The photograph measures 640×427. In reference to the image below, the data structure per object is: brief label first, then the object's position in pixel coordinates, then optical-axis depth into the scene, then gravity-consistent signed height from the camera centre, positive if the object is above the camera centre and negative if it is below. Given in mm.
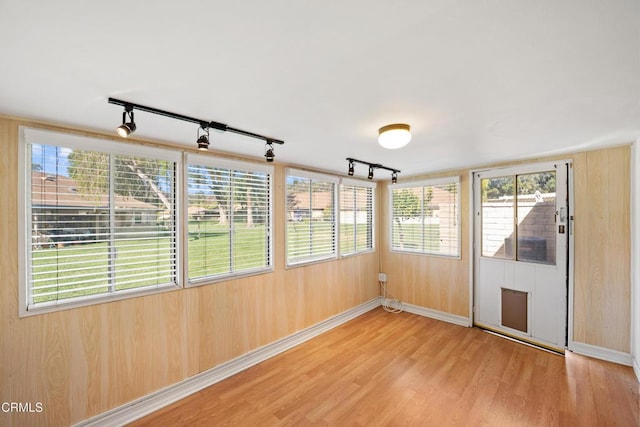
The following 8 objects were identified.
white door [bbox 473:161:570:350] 2914 -476
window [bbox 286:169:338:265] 3305 -28
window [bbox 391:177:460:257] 3801 -53
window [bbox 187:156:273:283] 2486 -32
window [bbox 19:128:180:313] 1777 -26
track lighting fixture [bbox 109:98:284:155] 1479 +648
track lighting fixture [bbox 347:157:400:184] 2990 +629
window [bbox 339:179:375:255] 4012 -35
